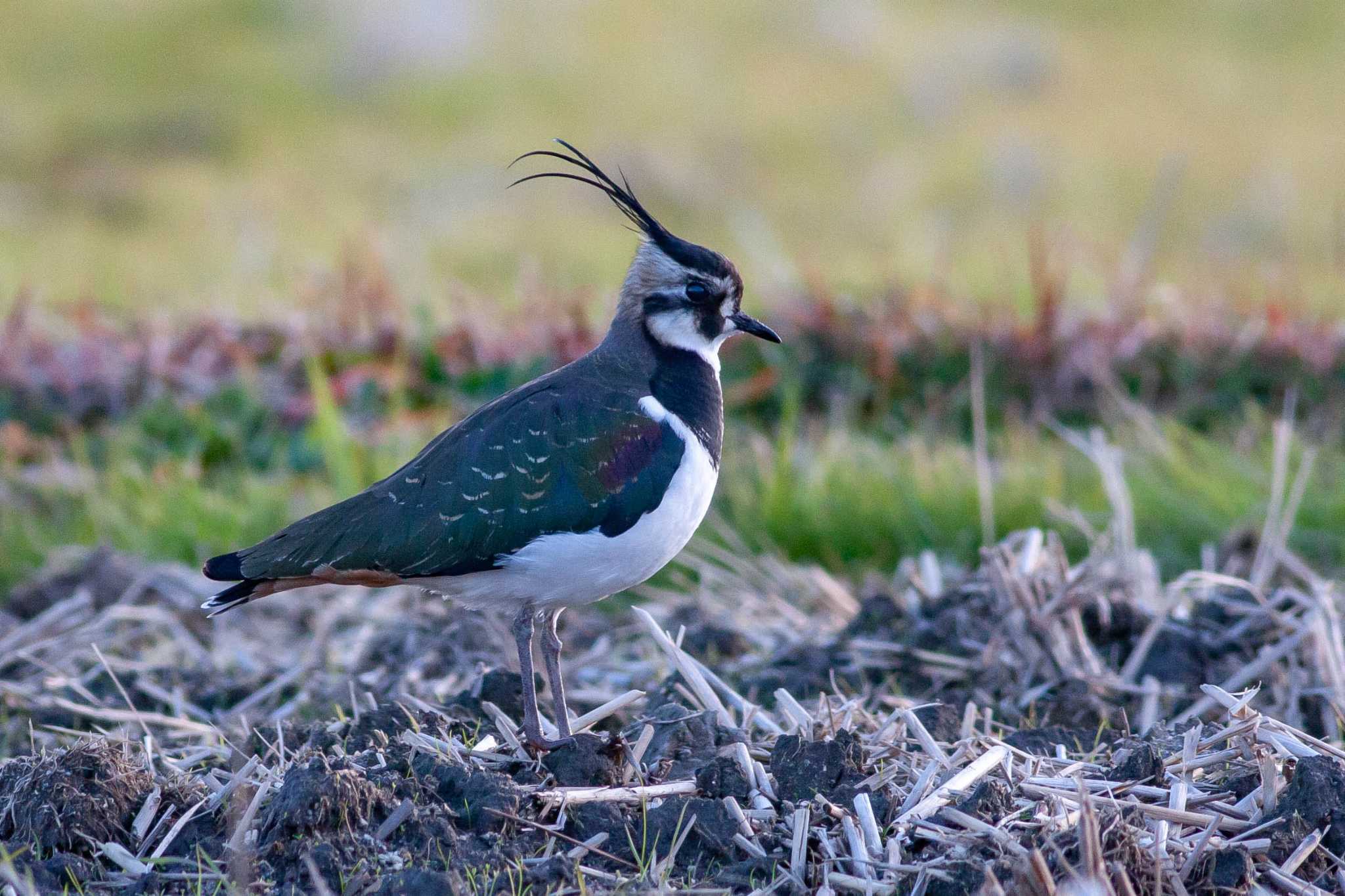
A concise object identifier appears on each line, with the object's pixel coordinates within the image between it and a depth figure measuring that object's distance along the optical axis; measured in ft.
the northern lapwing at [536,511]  28.07
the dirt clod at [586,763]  25.30
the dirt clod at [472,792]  23.79
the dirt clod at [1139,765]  24.64
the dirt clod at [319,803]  22.80
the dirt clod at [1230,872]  21.90
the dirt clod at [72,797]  23.81
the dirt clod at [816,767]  24.81
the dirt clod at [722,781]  24.80
